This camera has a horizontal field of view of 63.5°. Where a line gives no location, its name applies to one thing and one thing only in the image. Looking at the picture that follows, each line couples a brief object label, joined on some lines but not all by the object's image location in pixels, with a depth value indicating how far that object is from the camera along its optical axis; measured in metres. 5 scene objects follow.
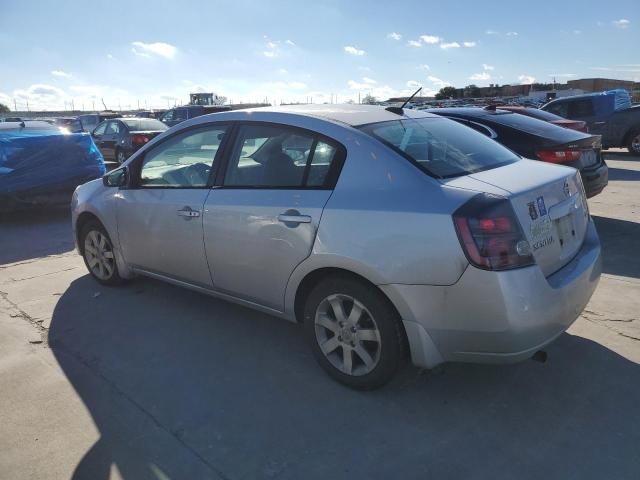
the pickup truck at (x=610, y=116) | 13.02
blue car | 7.65
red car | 8.68
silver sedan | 2.52
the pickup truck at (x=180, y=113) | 18.22
